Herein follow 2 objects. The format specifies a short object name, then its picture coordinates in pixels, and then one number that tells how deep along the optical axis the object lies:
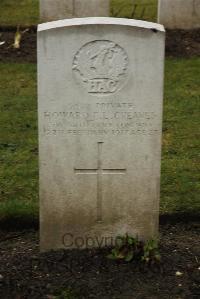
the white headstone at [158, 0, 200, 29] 9.93
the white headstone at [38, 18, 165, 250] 3.95
